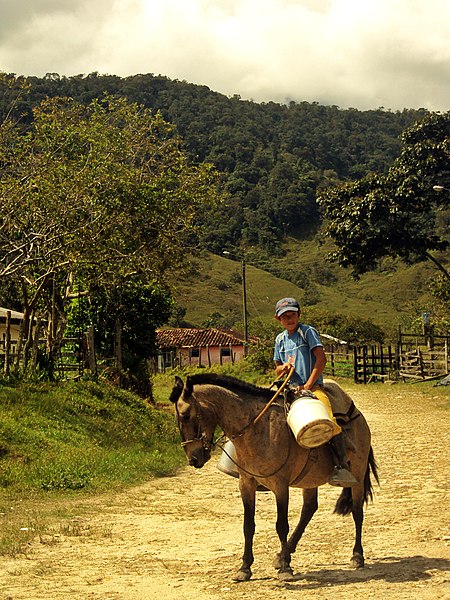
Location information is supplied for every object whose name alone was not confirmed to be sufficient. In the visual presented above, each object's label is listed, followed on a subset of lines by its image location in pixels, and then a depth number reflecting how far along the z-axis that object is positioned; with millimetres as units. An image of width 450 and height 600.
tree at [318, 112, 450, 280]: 31453
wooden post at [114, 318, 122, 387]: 27094
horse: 7359
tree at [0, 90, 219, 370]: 19984
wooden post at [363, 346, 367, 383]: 39875
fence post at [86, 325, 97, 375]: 22672
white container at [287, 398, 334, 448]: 7230
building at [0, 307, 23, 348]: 31331
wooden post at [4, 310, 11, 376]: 18453
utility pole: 56675
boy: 7816
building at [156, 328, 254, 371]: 75312
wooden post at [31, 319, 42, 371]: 19344
